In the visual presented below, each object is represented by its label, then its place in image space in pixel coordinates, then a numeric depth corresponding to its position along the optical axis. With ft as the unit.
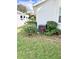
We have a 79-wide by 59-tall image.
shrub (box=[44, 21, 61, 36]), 8.43
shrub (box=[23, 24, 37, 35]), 8.59
